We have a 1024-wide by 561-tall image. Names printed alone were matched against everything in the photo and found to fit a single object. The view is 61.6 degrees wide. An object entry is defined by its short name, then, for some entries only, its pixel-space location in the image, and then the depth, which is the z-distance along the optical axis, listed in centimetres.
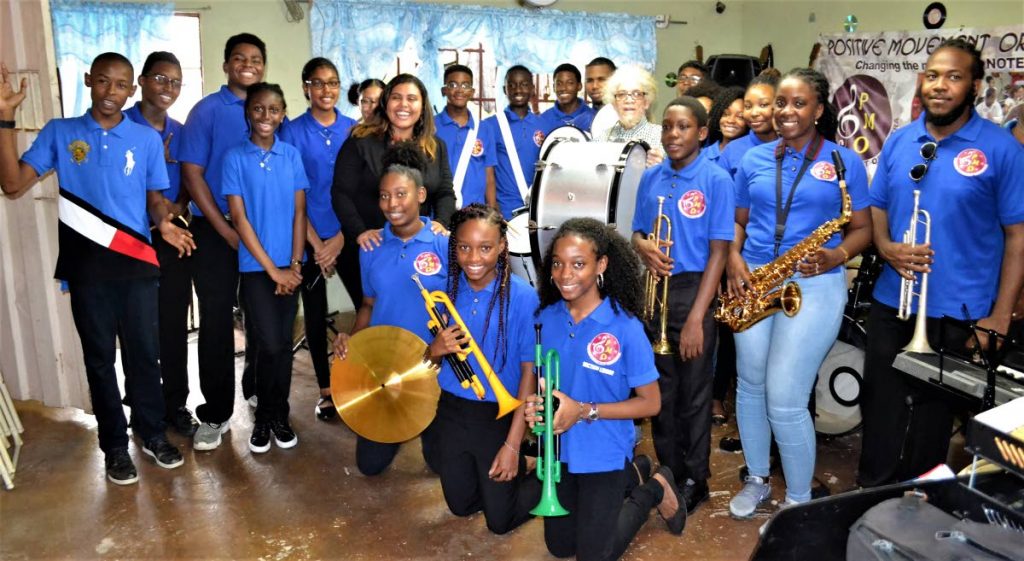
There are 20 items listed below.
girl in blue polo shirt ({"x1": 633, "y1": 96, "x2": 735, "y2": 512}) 368
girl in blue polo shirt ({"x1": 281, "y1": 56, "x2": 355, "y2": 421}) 473
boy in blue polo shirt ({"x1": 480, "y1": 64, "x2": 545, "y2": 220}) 596
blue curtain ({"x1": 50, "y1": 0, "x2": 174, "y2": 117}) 696
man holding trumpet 329
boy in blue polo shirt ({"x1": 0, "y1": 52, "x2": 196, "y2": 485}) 400
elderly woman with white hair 519
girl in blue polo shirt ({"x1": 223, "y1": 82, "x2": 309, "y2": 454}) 434
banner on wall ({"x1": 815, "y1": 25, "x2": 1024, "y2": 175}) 690
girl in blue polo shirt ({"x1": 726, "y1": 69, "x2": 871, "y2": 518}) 353
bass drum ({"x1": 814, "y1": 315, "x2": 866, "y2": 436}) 458
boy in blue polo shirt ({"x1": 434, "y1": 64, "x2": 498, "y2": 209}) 564
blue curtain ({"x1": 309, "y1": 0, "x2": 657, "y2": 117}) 778
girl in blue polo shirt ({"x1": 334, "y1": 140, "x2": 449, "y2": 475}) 390
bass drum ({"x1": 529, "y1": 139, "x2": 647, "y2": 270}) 464
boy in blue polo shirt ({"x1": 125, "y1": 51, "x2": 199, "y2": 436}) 452
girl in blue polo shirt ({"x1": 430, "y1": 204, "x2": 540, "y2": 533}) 350
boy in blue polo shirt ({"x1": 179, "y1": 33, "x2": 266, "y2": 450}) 454
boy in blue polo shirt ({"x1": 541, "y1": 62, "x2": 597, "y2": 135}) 606
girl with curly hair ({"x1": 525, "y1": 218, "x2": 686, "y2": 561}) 321
